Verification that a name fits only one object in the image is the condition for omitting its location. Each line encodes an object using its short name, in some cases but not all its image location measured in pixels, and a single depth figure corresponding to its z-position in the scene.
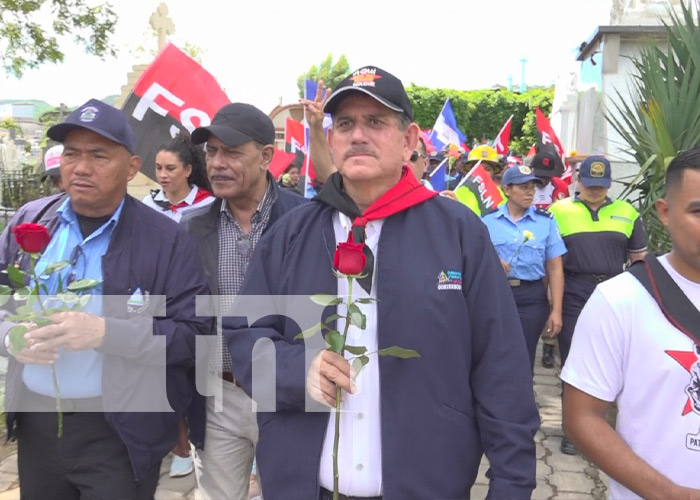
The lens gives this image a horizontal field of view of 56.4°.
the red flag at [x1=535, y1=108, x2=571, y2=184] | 8.40
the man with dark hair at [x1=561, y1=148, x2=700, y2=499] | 1.69
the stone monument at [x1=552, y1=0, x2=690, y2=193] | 8.88
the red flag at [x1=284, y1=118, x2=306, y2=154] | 7.66
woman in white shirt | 3.74
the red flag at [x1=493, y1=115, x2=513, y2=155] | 10.21
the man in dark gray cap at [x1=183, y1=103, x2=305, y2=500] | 2.64
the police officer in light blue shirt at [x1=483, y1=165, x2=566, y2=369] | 4.55
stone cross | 10.02
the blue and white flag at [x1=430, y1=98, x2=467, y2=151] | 10.76
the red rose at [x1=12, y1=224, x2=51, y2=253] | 1.91
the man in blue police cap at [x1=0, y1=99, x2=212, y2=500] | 2.18
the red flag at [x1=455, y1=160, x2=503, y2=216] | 5.05
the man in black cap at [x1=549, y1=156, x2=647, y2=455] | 4.66
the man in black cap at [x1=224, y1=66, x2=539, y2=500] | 1.71
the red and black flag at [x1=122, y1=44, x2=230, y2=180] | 3.69
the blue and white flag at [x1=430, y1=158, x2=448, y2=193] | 6.81
